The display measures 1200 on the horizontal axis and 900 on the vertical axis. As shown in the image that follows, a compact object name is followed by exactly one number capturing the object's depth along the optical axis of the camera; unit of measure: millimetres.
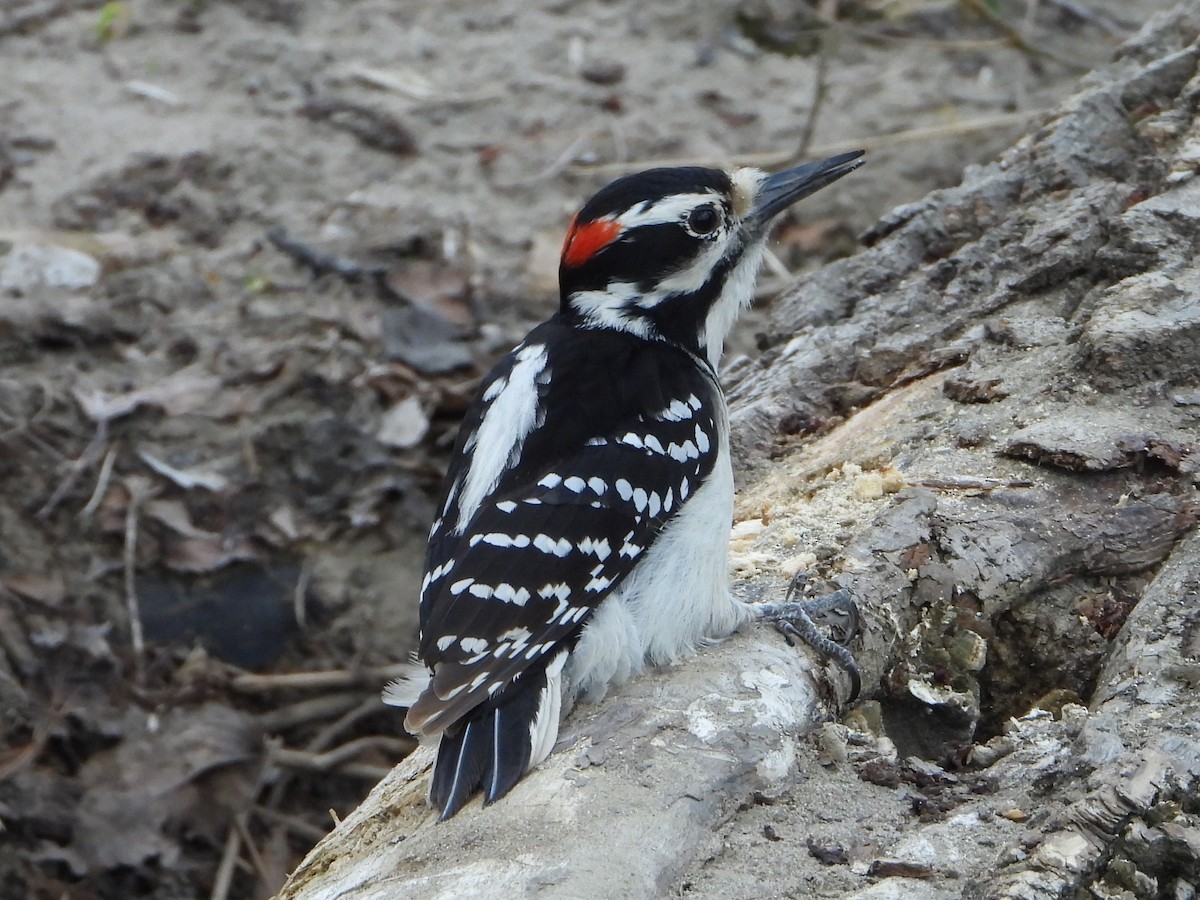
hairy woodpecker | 5699
